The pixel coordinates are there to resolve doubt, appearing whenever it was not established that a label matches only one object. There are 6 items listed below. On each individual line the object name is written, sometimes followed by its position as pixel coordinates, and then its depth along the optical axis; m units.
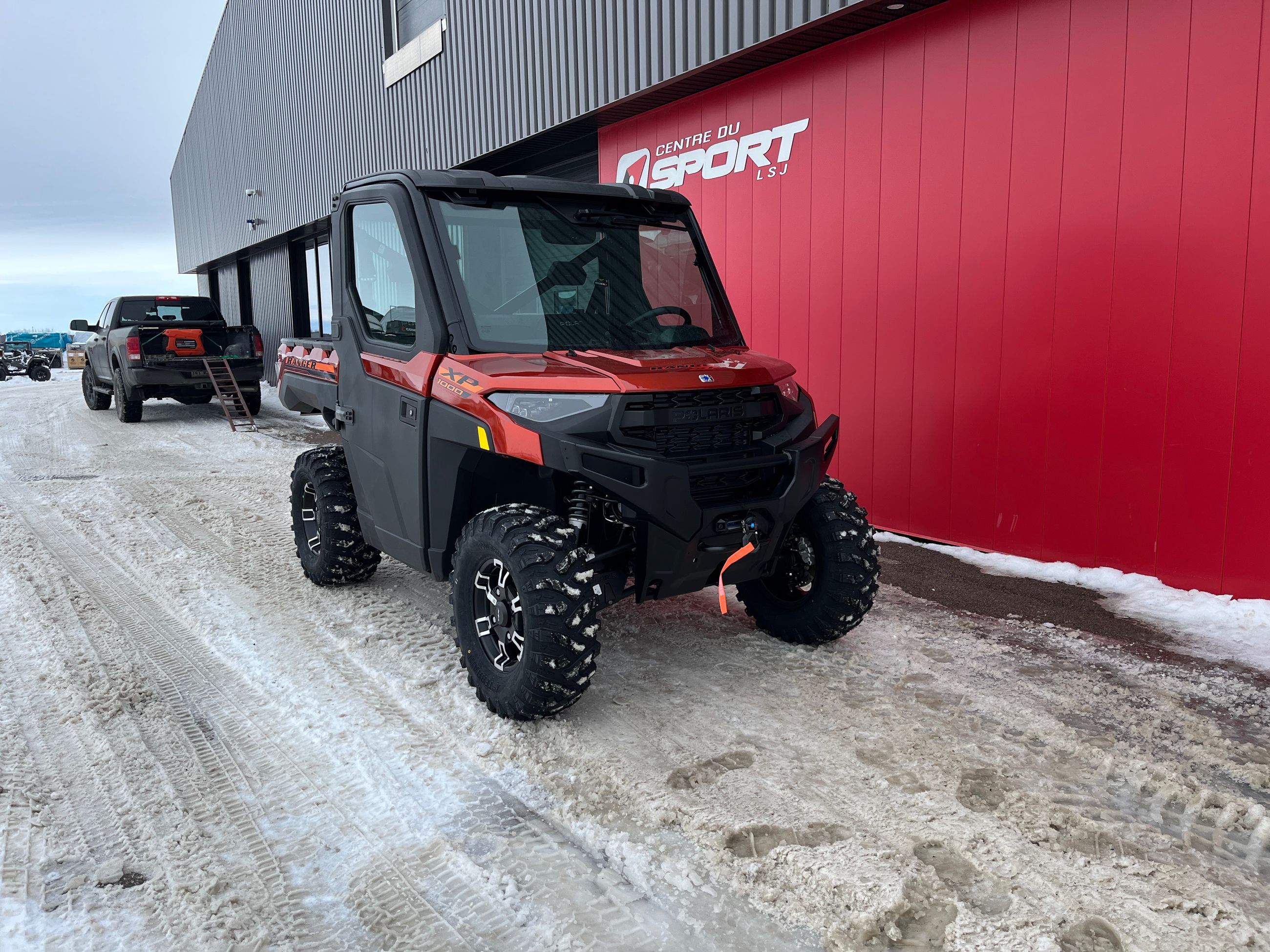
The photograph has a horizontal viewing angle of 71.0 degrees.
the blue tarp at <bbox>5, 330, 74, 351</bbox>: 35.12
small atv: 25.77
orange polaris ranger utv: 3.39
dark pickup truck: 13.66
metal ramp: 13.89
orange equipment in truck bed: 13.84
